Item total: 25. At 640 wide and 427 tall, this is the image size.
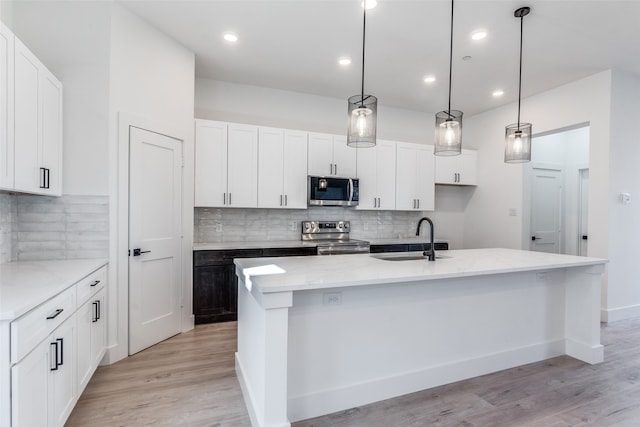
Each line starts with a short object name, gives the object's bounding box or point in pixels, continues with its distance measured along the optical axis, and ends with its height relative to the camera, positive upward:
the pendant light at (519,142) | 2.89 +0.63
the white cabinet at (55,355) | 1.35 -0.77
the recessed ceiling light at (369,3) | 2.72 +1.74
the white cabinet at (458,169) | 5.44 +0.73
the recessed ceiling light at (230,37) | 3.28 +1.74
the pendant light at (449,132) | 2.66 +0.65
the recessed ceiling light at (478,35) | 3.14 +1.73
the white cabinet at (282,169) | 4.27 +0.55
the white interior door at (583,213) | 5.71 +0.01
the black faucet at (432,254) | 2.57 -0.34
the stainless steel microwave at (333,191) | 4.45 +0.27
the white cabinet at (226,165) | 3.95 +0.55
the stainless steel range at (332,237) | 4.27 -0.41
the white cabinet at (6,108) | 1.87 +0.58
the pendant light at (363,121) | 2.42 +0.67
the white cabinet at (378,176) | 4.88 +0.53
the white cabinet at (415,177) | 5.14 +0.54
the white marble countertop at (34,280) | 1.38 -0.42
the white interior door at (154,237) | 2.94 -0.28
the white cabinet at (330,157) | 4.54 +0.76
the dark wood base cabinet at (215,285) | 3.69 -0.88
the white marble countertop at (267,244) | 3.80 -0.44
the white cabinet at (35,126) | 2.05 +0.56
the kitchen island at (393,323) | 1.85 -0.80
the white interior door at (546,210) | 5.34 +0.06
